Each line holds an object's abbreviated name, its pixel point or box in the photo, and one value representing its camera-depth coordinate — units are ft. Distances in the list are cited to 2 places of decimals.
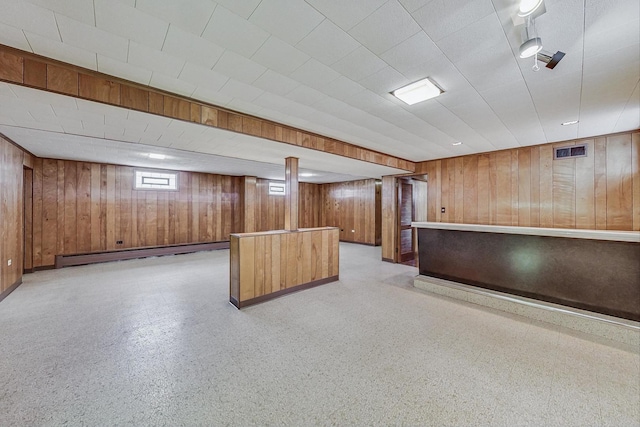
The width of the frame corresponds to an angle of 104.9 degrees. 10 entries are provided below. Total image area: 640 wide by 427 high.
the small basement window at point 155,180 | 20.85
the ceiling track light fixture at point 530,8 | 4.07
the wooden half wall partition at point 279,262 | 11.19
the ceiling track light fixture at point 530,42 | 4.74
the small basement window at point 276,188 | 29.71
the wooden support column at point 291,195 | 13.35
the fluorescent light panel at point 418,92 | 7.02
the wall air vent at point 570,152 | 12.38
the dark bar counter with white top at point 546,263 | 8.64
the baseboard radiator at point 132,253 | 18.09
